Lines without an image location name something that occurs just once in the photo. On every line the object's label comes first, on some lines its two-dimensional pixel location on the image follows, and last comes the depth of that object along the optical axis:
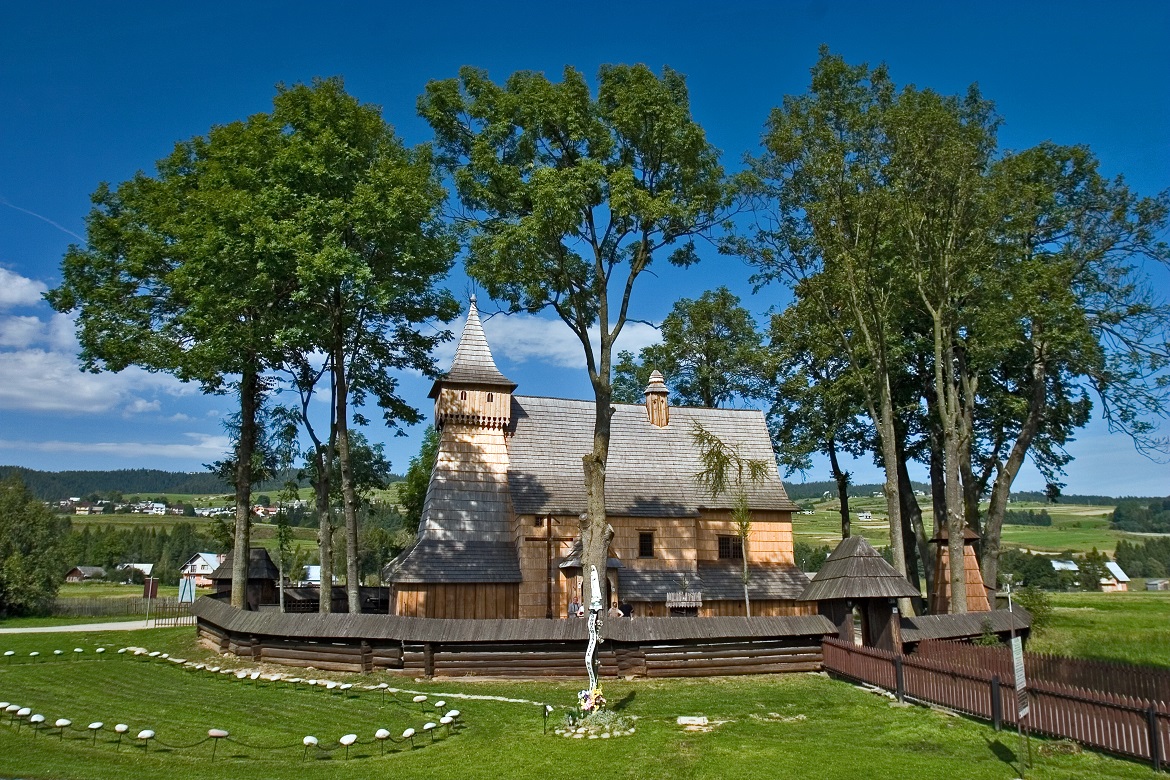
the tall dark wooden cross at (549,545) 28.83
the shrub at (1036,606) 27.91
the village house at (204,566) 107.07
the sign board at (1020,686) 11.47
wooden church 28.23
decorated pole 14.51
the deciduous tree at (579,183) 20.52
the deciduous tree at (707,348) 45.97
